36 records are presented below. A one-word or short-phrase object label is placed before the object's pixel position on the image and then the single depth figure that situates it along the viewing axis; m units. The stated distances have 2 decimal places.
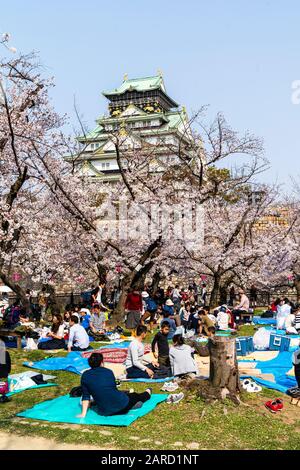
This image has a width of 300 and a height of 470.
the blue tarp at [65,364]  10.83
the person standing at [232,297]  27.81
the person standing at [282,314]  16.78
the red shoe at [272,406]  7.70
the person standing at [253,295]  28.98
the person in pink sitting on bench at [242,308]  19.53
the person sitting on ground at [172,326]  15.81
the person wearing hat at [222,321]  17.28
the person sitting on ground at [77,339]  12.67
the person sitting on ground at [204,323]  14.24
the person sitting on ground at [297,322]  14.37
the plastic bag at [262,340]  13.87
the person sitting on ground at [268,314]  21.30
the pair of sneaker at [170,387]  8.86
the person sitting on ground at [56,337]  13.33
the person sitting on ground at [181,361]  9.40
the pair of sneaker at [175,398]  8.05
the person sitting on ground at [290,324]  14.77
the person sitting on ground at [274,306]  21.05
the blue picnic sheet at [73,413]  7.15
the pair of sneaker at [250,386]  8.57
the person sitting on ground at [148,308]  18.08
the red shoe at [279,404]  7.76
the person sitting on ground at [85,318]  16.14
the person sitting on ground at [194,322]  16.44
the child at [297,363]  8.54
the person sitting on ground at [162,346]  10.30
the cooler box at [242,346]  12.70
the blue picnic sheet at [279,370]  9.35
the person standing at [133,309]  17.17
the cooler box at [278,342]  12.88
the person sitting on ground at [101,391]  7.30
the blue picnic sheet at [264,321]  20.09
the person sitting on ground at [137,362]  9.56
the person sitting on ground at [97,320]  16.08
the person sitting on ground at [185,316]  17.41
